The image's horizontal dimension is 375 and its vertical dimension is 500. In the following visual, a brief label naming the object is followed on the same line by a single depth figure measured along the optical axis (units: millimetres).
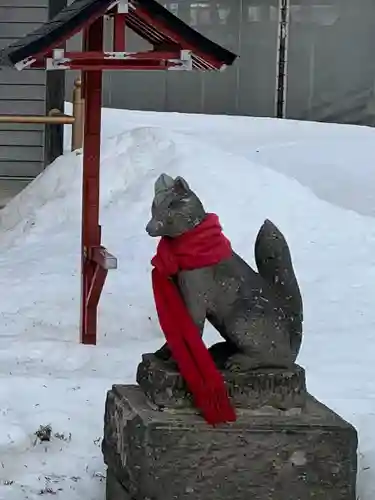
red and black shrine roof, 4812
